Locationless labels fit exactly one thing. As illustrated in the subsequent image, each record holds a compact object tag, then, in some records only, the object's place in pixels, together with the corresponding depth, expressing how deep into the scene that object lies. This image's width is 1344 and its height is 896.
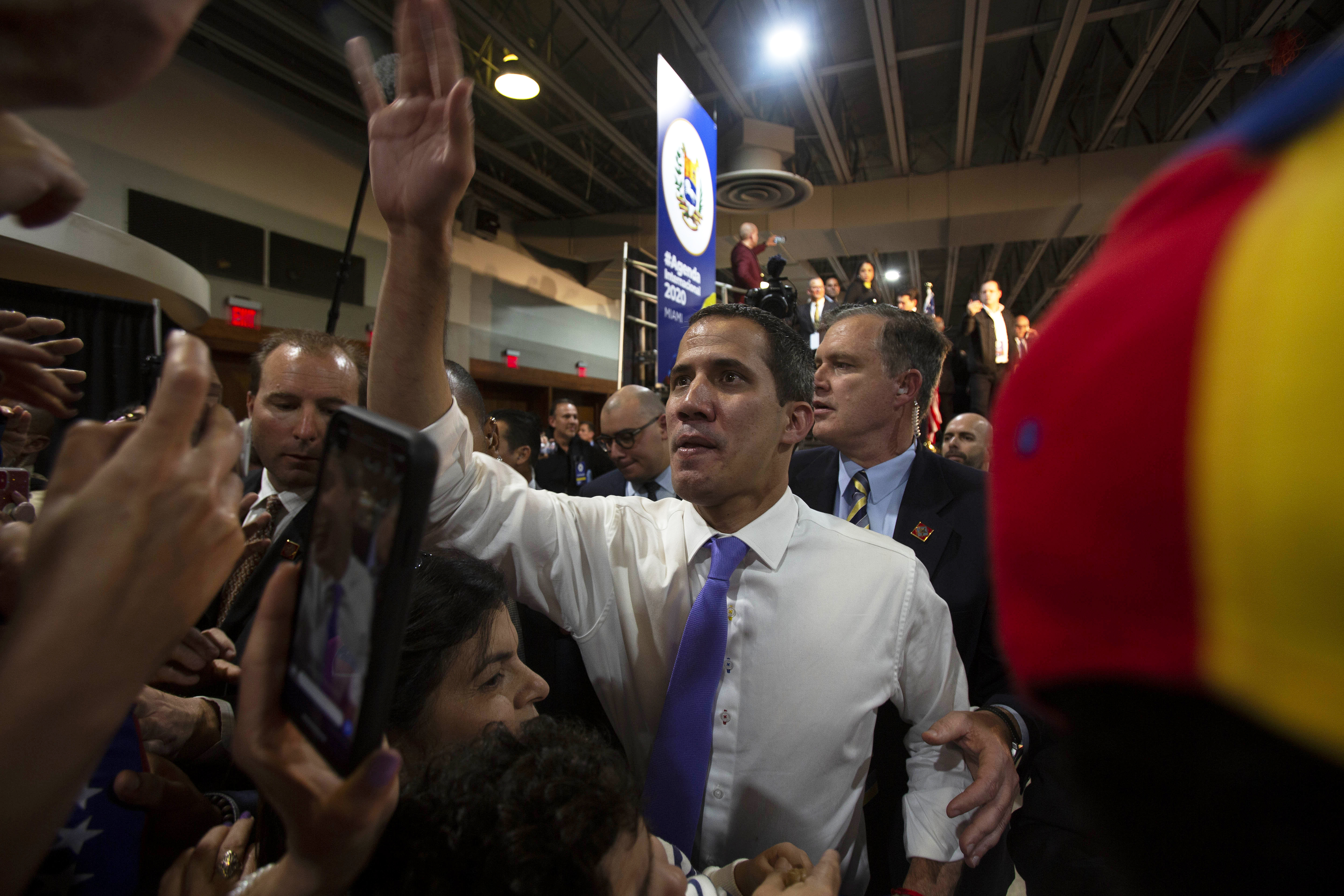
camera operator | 5.68
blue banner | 3.67
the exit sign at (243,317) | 6.67
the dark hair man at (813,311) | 5.80
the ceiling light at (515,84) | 6.36
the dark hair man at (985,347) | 6.21
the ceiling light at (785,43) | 5.78
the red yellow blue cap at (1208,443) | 0.21
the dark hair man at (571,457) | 6.10
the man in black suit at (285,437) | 1.68
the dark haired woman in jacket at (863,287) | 6.55
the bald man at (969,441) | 4.15
